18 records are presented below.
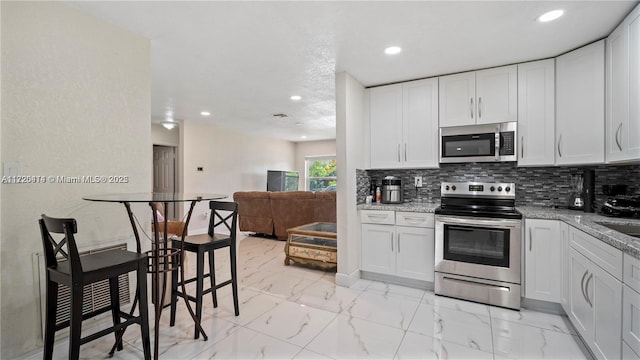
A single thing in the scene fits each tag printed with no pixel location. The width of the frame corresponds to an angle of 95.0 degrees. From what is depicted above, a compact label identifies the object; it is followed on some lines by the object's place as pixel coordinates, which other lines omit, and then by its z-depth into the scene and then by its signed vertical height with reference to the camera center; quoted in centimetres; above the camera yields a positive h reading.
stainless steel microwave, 293 +35
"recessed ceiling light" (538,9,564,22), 201 +114
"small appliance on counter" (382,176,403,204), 342 -16
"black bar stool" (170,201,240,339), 213 -54
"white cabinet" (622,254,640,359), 133 -62
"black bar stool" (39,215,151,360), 149 -54
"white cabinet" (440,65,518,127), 292 +83
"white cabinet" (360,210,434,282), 304 -74
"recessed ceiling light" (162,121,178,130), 598 +109
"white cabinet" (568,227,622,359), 153 -73
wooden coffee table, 361 -89
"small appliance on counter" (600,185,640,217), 216 -21
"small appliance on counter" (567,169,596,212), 260 -15
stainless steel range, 263 -67
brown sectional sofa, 504 -59
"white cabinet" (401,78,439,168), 327 +61
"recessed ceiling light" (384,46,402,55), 257 +114
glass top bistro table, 173 -20
